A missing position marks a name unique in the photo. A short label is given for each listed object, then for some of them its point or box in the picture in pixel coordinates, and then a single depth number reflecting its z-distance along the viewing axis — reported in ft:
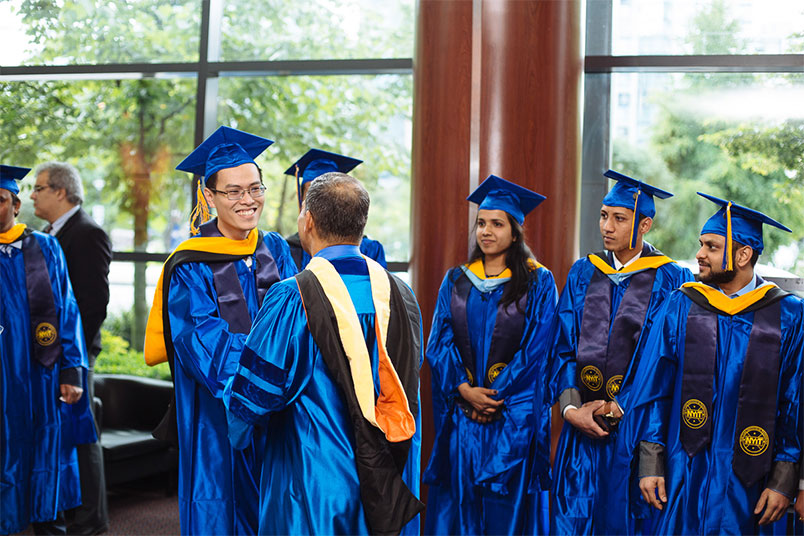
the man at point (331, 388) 6.73
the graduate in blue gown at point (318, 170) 12.90
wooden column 13.79
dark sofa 15.38
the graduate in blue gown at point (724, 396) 8.93
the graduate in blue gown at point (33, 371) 12.12
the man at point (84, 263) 13.12
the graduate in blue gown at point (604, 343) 10.60
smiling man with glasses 8.47
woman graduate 11.40
